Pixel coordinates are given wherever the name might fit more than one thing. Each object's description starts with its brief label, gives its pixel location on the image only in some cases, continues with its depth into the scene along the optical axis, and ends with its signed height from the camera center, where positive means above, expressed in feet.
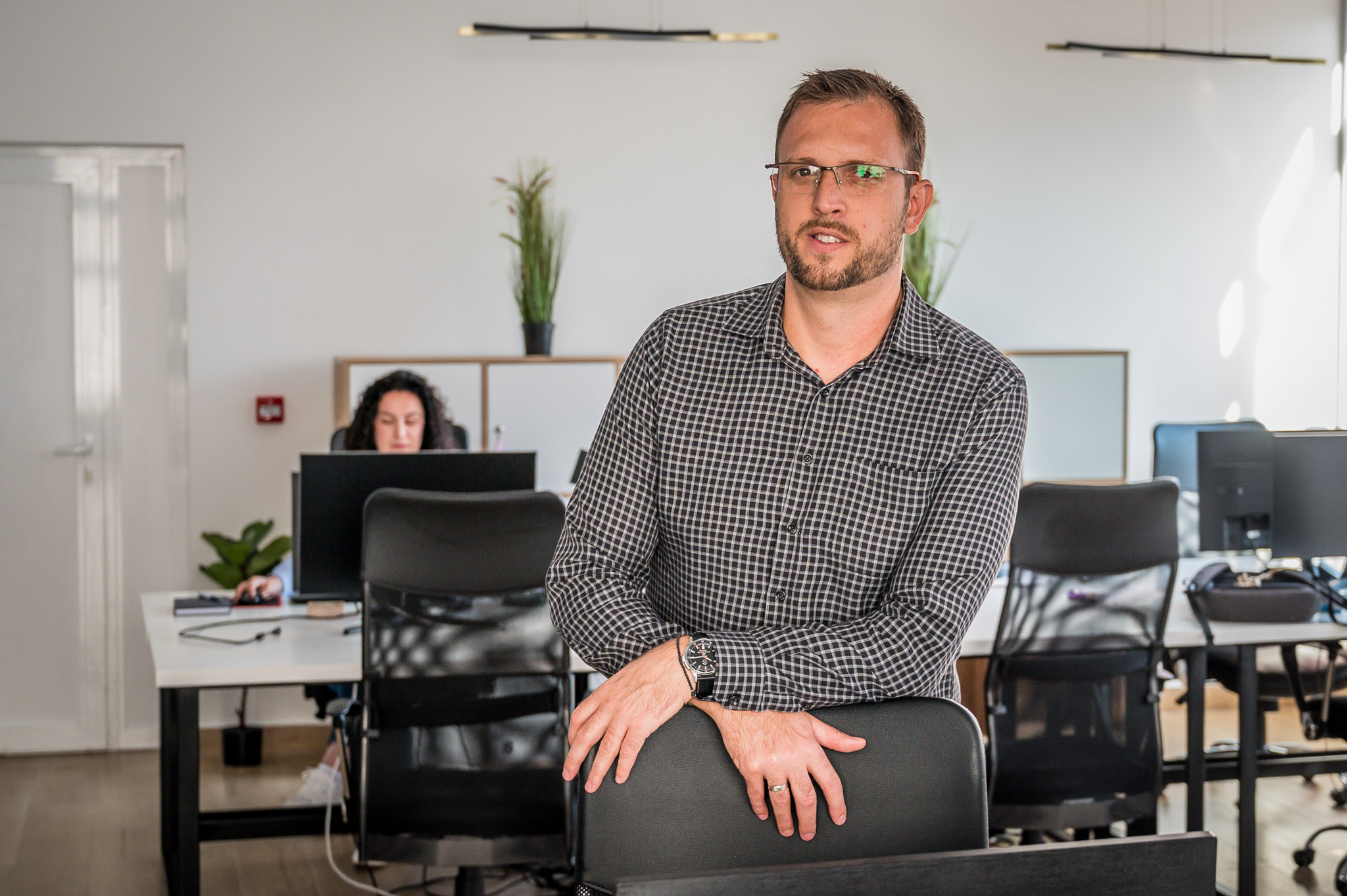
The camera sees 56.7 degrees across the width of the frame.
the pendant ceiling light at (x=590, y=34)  17.85 +5.64
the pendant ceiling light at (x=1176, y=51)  19.60 +5.93
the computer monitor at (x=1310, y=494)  12.39 -0.74
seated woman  13.79 -0.03
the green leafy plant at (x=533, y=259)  18.04 +2.38
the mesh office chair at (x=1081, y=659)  10.43 -2.03
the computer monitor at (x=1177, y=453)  16.76 -0.44
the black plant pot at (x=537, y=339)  18.06 +1.21
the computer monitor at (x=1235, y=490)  12.51 -0.70
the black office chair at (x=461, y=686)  9.11 -1.98
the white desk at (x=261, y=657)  9.66 -1.88
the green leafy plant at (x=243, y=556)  16.85 -1.81
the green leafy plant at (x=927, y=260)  18.43 +2.47
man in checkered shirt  5.12 -0.16
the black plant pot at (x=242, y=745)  17.04 -4.41
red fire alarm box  18.16 +0.22
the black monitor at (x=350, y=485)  10.62 -0.53
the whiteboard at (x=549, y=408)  17.87 +0.21
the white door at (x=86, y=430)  17.76 -0.08
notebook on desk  11.87 -1.75
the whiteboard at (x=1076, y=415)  19.42 +0.08
